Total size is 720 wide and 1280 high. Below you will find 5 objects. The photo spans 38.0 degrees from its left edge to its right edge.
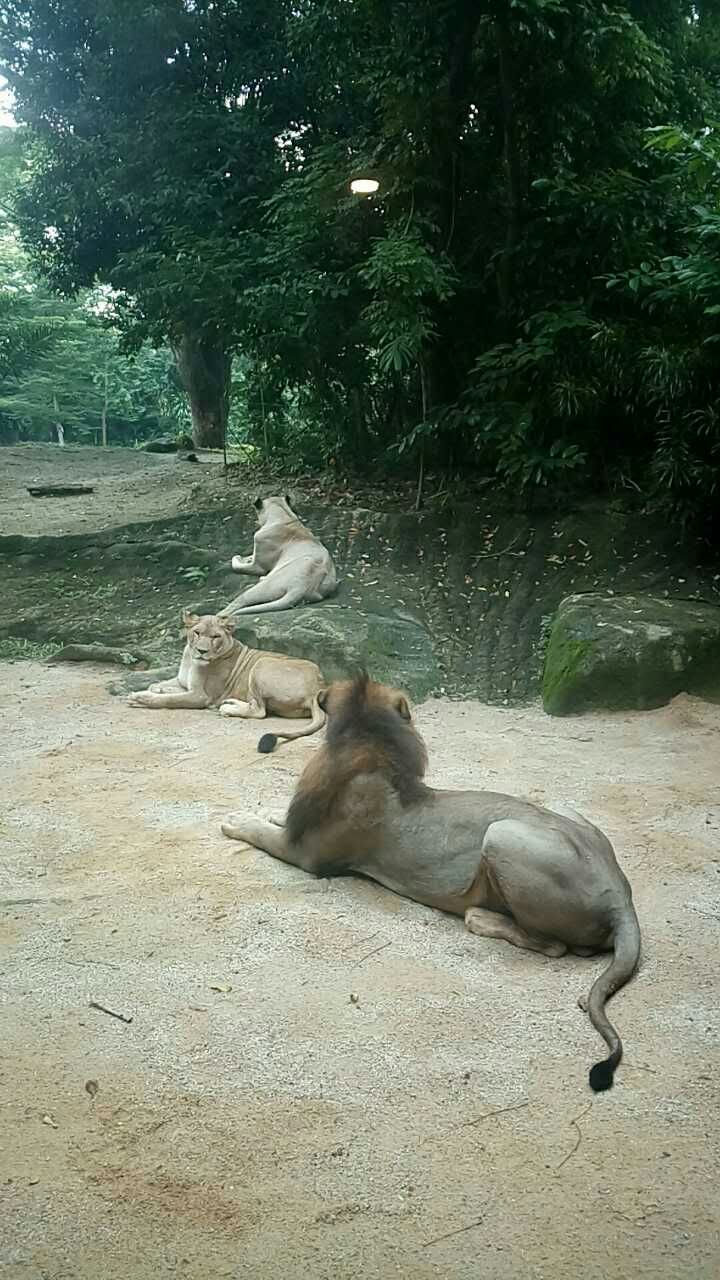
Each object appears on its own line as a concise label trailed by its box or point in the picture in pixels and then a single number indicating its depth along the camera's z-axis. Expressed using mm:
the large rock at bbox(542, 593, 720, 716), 6797
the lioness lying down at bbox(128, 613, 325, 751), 6816
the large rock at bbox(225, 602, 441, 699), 7426
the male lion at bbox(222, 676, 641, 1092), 3338
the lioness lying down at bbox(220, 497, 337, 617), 8711
